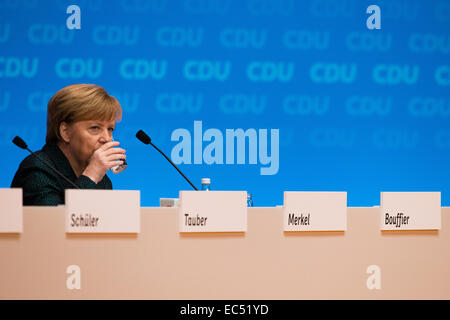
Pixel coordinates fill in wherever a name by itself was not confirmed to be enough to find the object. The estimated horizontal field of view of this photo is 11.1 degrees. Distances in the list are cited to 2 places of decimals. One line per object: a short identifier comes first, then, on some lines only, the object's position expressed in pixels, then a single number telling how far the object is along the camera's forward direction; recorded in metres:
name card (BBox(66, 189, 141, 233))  9.76
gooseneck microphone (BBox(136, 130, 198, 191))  12.12
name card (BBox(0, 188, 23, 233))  9.74
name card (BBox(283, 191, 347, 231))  9.94
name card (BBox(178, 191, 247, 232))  9.84
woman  12.19
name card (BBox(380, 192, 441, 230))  10.05
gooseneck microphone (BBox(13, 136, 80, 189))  11.28
